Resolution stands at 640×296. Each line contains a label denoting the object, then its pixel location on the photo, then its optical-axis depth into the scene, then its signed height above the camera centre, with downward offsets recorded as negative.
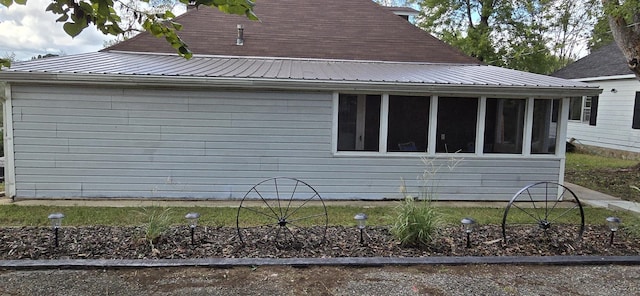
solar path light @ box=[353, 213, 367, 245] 4.55 -1.17
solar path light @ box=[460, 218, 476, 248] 4.46 -1.15
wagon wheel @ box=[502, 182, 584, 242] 5.00 -1.37
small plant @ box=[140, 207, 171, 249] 4.29 -1.27
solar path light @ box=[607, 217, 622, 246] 4.57 -1.09
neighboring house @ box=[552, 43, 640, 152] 13.31 +0.65
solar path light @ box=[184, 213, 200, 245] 4.44 -1.18
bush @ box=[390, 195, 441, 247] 4.38 -1.15
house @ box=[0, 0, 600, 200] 6.80 -0.28
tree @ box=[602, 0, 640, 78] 9.66 +2.25
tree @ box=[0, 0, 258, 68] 2.25 +0.56
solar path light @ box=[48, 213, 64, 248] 4.23 -1.20
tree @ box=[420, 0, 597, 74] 19.09 +4.37
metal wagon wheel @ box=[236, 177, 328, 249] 4.65 -1.44
